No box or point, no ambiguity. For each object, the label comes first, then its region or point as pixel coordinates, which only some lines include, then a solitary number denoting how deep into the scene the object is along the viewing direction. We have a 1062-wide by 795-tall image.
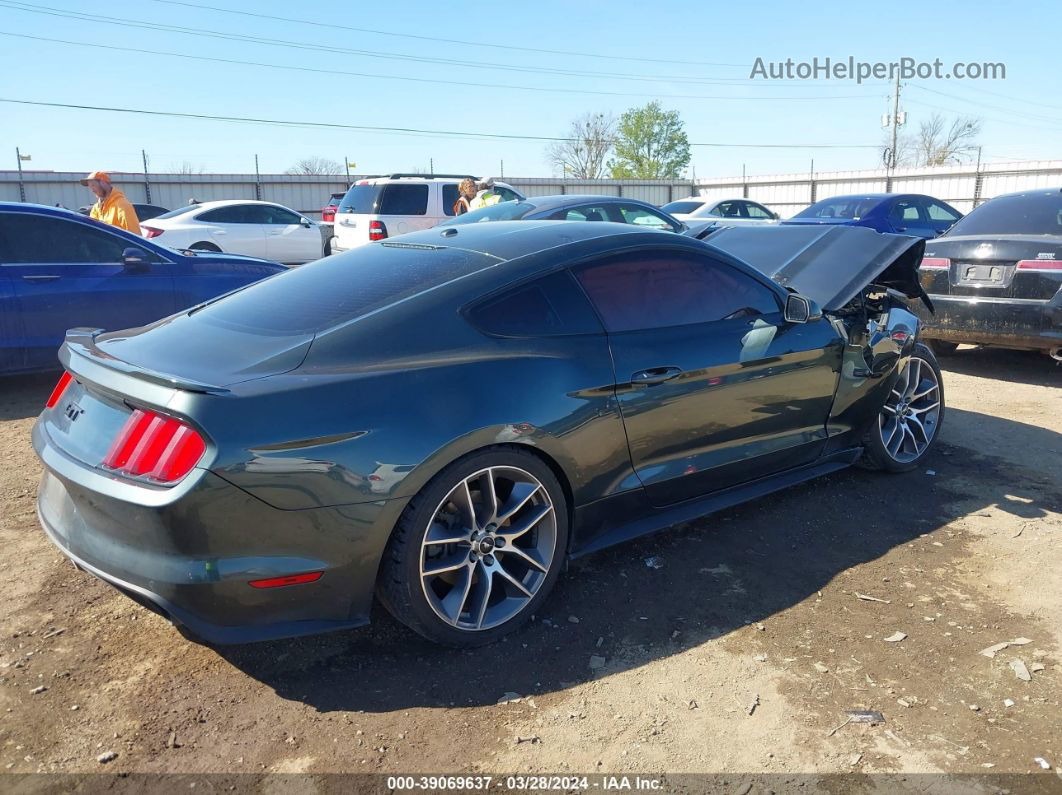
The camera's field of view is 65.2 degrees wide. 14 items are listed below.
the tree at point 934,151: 61.33
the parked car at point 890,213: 13.01
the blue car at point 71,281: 6.41
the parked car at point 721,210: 16.79
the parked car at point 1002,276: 6.82
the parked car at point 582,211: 8.91
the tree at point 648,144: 67.44
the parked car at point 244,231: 14.53
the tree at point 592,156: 67.44
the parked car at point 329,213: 18.73
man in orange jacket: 8.77
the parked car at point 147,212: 20.12
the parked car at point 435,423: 2.58
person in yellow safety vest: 10.96
